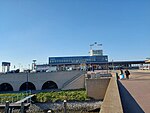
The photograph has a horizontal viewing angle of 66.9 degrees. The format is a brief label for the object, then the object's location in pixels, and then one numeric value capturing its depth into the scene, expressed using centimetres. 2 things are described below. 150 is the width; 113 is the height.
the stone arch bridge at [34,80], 2498
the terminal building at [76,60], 5046
